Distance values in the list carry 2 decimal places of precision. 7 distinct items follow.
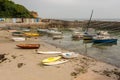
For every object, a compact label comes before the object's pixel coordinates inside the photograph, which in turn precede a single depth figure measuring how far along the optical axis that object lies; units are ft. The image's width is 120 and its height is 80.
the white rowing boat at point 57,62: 22.90
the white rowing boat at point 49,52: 29.59
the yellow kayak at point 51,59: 23.47
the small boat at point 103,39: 48.58
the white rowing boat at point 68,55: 26.32
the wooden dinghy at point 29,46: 32.81
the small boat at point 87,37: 54.71
